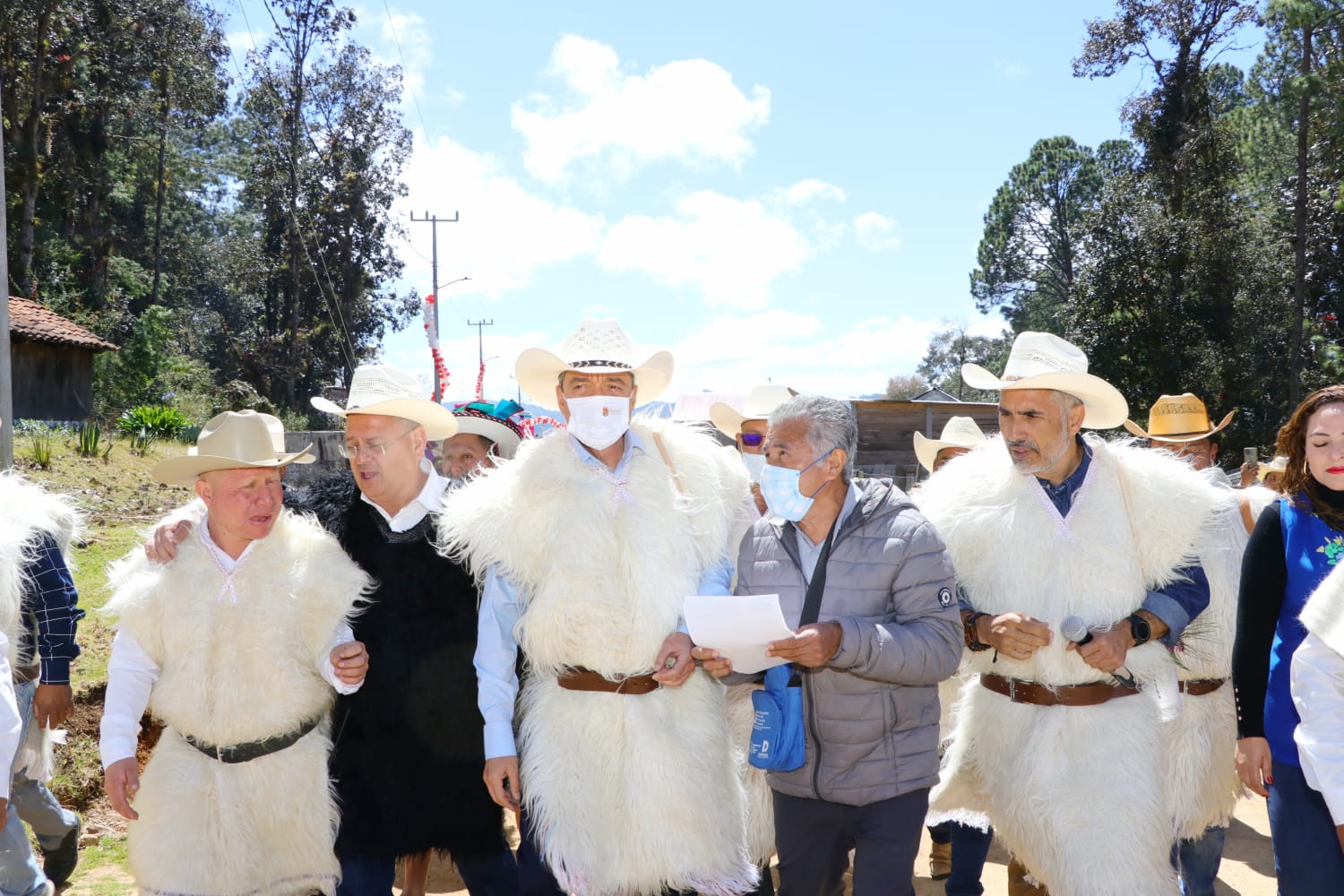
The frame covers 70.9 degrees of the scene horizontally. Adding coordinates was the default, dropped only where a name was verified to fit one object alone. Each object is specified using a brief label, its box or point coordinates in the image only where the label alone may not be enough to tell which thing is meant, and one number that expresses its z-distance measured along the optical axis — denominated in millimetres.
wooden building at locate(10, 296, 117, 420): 23375
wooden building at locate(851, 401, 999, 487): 14008
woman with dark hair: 2646
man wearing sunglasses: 5840
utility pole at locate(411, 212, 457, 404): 33916
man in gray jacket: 2910
